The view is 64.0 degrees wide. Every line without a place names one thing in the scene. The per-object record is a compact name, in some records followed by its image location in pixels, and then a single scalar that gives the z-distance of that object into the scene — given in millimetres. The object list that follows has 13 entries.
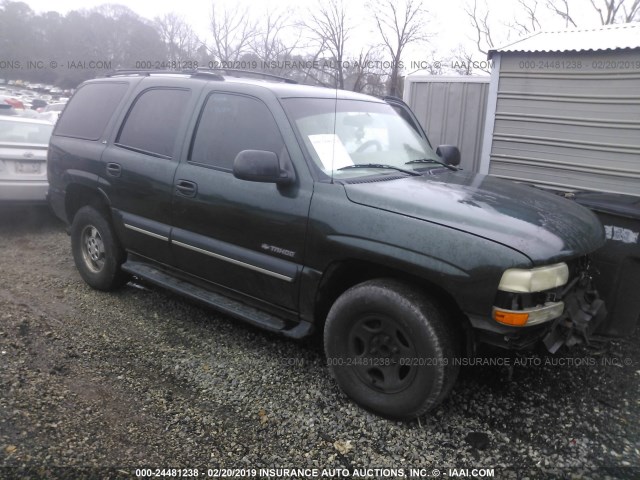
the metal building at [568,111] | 5645
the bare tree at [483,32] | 28188
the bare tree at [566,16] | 26234
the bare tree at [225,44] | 28922
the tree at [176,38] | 28297
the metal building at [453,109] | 7602
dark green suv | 2555
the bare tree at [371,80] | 12245
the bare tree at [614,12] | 24827
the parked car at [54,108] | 16281
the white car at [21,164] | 6262
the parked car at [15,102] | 17459
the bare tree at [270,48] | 23288
